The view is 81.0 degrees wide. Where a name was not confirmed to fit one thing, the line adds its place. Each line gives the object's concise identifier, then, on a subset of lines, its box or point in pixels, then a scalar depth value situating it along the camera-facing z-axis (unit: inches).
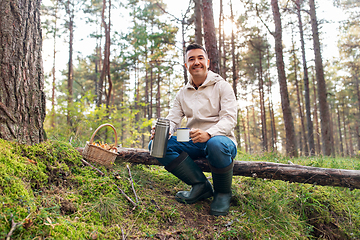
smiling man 95.5
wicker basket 107.9
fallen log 104.7
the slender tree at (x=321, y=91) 357.1
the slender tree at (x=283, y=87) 291.4
